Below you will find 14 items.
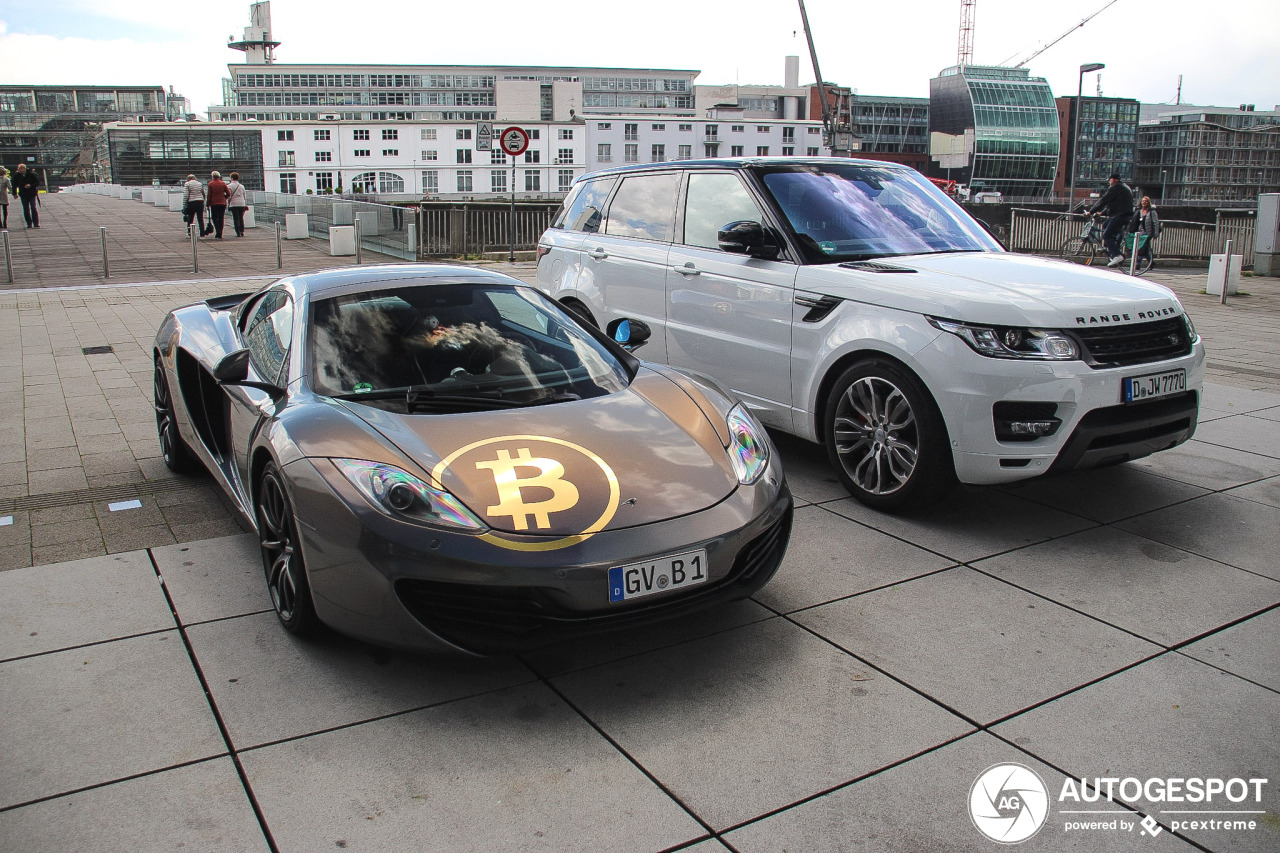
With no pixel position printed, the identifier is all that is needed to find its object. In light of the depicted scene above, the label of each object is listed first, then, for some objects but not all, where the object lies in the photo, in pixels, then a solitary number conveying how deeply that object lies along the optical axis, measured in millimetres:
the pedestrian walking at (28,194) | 30016
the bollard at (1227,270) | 15070
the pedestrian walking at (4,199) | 26156
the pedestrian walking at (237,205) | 26672
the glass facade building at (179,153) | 94500
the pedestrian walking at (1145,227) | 19219
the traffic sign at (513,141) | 19578
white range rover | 4438
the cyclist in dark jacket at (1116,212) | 19016
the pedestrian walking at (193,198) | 25625
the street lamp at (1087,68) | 32412
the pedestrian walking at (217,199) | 25797
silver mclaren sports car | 3072
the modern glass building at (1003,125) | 124250
